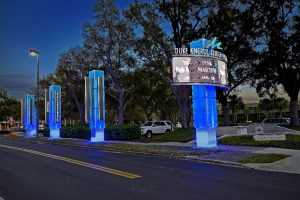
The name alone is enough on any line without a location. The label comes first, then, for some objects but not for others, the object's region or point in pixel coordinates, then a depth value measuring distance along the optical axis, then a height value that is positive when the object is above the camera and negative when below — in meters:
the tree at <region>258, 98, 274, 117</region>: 82.11 +3.45
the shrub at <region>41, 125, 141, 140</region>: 28.60 -0.59
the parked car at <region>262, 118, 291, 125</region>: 36.81 +0.07
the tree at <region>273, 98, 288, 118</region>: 81.77 +3.71
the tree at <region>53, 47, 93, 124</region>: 45.88 +7.59
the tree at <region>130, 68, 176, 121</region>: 41.08 +4.48
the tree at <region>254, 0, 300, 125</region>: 30.91 +6.36
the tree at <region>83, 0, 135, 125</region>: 38.16 +9.51
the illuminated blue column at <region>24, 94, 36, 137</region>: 43.31 +0.96
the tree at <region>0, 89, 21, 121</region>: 82.98 +5.15
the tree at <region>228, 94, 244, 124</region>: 38.88 +2.56
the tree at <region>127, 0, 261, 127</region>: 32.38 +9.16
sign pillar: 18.14 +2.40
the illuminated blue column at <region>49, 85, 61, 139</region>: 35.75 +1.56
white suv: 34.88 -0.32
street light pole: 37.25 +7.87
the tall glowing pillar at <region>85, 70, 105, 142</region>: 27.19 +1.73
